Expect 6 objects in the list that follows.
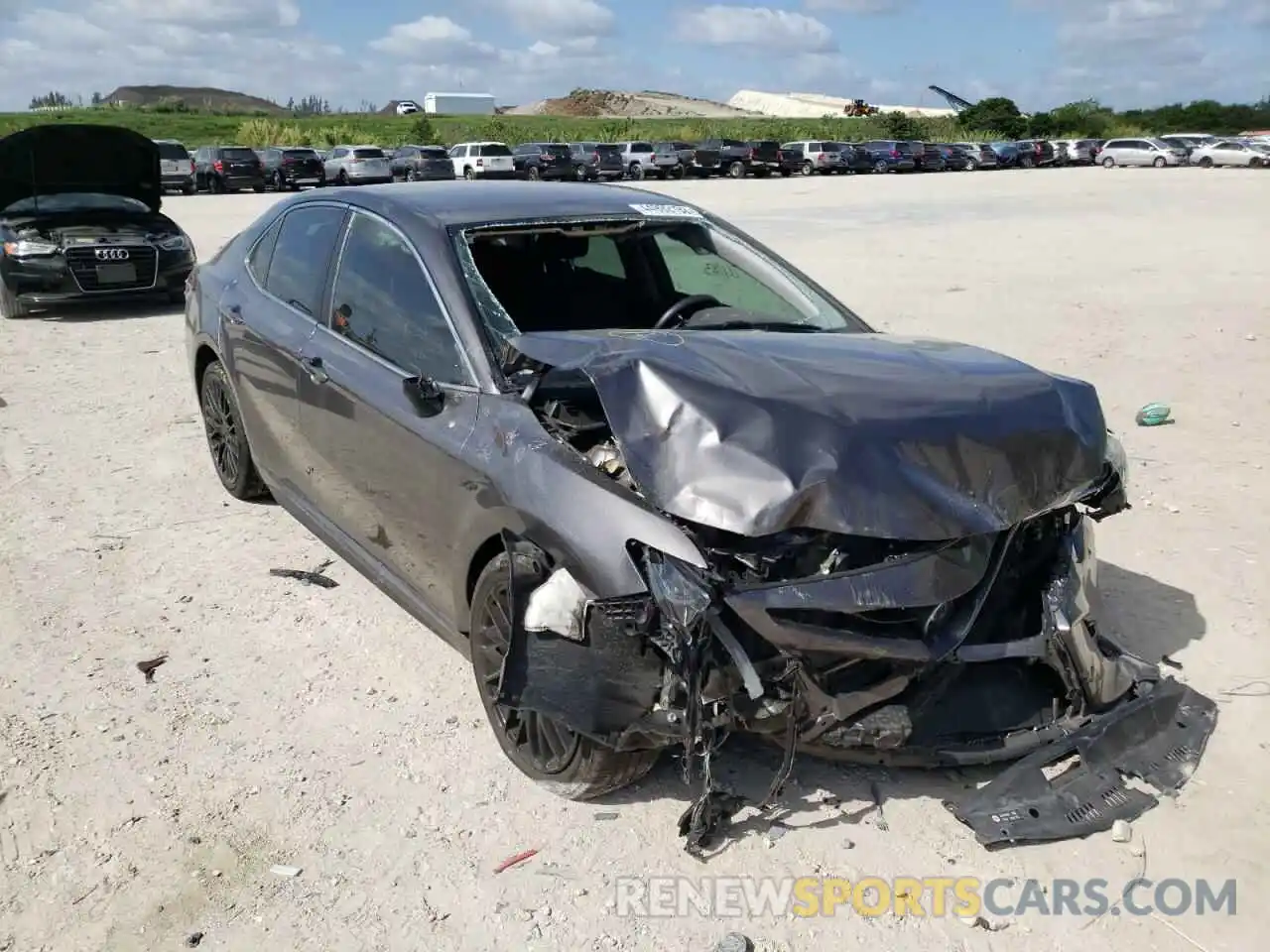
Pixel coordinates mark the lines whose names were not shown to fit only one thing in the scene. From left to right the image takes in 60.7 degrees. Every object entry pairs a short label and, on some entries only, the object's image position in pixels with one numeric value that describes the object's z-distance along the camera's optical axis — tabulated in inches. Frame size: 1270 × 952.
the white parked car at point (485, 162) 1555.1
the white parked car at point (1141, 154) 1852.9
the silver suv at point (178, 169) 1373.0
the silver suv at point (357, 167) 1477.6
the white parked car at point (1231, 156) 1784.0
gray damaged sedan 115.0
